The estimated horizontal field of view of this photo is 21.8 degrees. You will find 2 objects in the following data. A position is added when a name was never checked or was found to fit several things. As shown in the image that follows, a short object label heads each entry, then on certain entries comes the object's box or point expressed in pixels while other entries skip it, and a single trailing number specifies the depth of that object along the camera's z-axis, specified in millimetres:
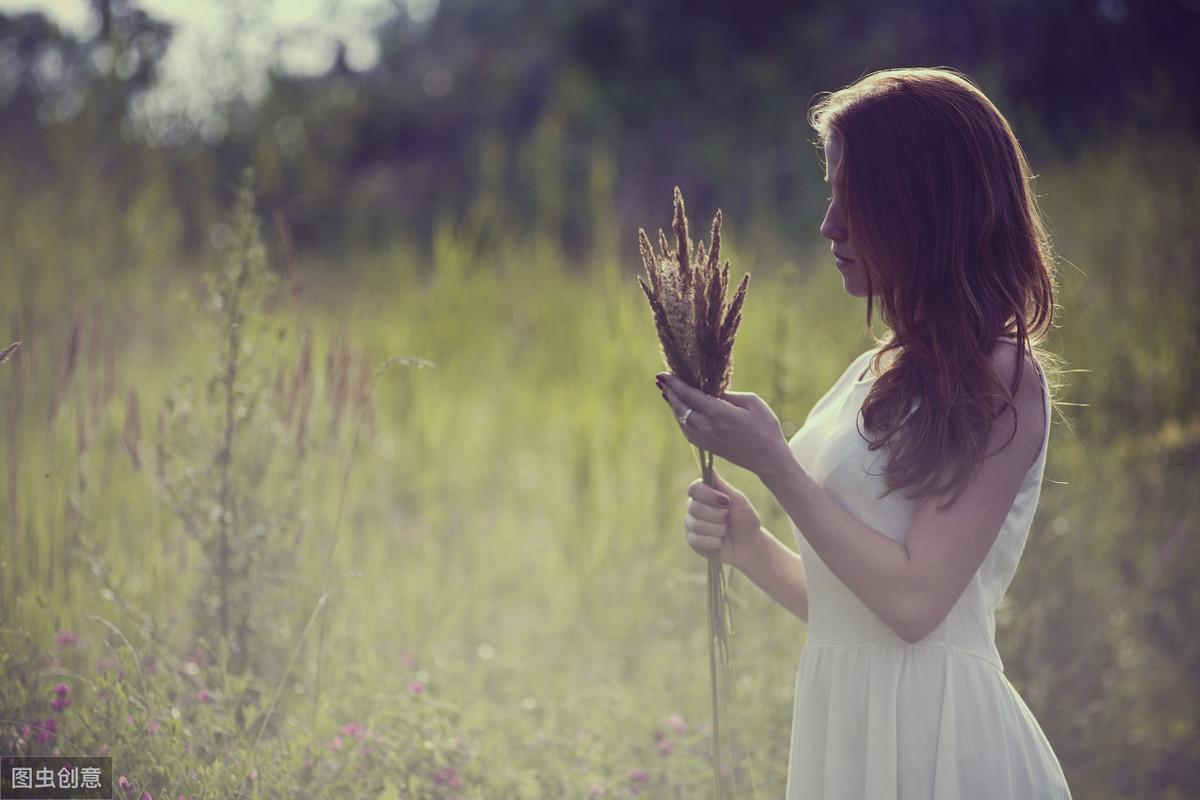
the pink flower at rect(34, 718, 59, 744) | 3318
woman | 3024
